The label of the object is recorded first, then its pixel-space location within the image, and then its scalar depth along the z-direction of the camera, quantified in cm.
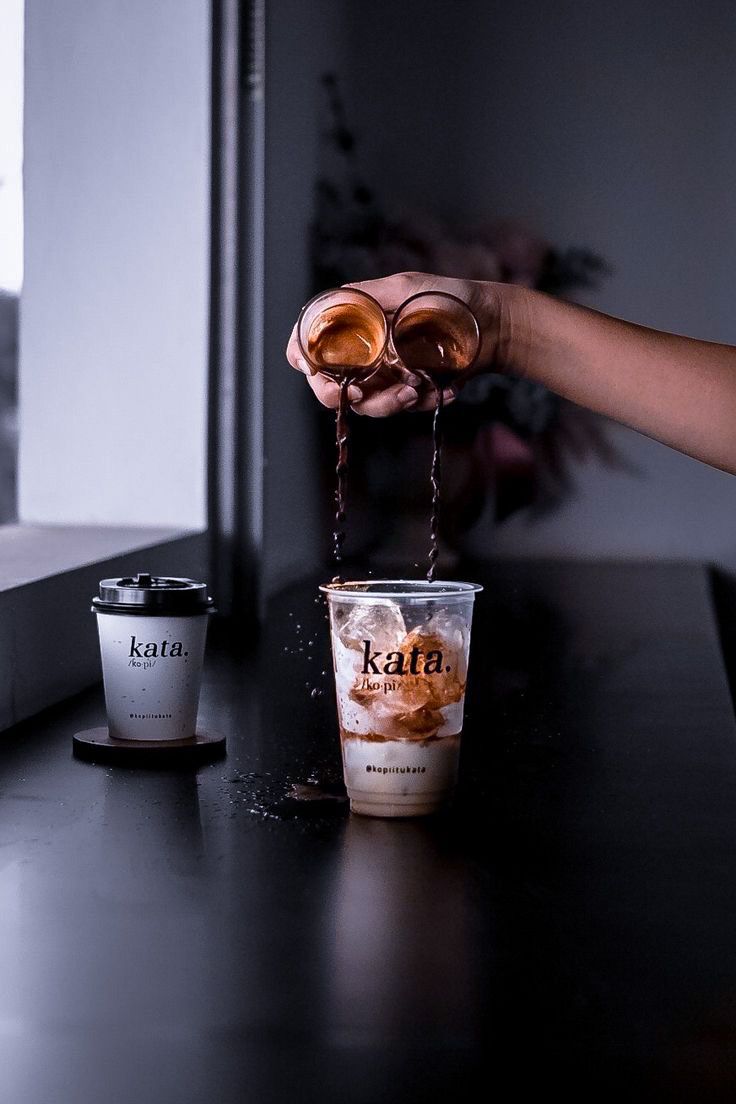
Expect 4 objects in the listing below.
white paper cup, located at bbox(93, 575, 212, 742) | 106
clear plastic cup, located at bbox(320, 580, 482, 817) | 88
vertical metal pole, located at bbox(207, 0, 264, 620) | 207
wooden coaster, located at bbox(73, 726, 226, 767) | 108
